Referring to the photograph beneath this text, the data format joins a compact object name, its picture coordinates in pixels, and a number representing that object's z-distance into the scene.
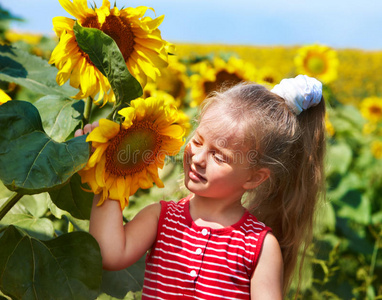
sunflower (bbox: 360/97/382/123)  5.23
